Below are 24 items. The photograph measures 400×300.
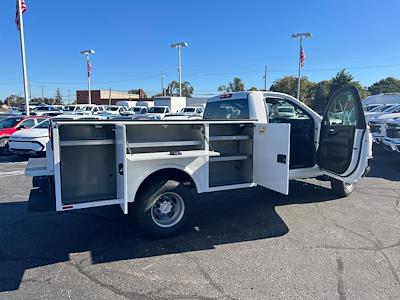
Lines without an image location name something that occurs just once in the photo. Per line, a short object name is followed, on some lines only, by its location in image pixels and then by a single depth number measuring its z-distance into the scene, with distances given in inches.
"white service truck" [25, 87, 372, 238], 155.4
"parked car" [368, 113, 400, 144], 457.7
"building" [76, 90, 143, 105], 2947.8
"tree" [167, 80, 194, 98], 4073.8
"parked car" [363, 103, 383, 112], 937.3
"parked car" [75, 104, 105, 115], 1375.5
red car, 507.5
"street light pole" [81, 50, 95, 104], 1692.9
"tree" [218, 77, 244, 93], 3382.6
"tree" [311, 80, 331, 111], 2021.7
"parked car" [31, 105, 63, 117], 1494.8
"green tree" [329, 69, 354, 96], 2249.3
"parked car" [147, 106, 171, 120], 1273.5
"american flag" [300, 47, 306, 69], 1375.0
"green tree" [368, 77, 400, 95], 2891.2
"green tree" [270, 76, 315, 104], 2509.4
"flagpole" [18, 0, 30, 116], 683.4
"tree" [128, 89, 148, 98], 3796.8
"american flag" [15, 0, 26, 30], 686.4
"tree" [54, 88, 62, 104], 3814.0
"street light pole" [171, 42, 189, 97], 1606.4
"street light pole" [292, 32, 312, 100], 1318.9
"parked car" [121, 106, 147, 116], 1411.7
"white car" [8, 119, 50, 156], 446.3
